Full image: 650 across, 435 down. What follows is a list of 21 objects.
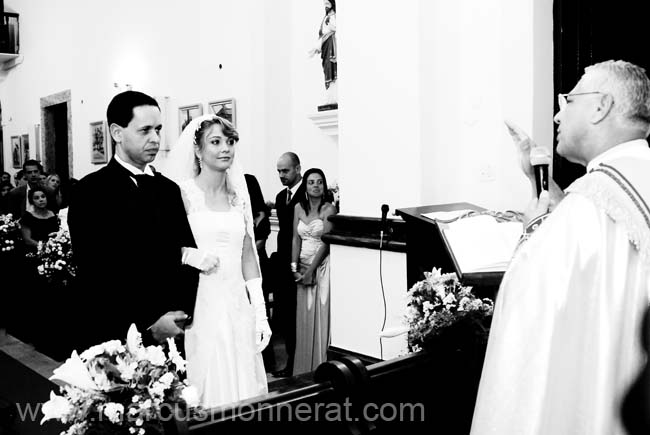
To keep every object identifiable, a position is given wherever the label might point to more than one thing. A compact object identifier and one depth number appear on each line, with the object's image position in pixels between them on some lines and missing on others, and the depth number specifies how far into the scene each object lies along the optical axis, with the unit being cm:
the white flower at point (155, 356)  189
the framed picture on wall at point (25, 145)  1666
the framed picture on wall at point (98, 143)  1299
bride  340
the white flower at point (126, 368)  184
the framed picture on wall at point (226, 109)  917
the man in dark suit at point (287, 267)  590
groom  288
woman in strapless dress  567
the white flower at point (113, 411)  175
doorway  1531
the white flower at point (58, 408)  175
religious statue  705
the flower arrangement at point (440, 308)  283
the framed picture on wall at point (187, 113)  998
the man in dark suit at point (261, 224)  647
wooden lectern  339
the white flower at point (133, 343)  191
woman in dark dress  752
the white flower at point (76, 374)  178
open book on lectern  309
